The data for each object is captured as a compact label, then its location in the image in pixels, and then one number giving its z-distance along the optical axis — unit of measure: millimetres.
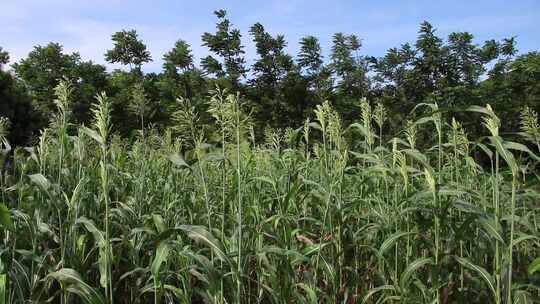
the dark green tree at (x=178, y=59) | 19234
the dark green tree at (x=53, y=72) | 19047
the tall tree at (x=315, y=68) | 19375
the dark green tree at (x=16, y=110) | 13172
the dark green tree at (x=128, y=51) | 18922
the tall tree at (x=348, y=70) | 19375
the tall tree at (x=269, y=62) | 19000
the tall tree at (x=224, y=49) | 18469
